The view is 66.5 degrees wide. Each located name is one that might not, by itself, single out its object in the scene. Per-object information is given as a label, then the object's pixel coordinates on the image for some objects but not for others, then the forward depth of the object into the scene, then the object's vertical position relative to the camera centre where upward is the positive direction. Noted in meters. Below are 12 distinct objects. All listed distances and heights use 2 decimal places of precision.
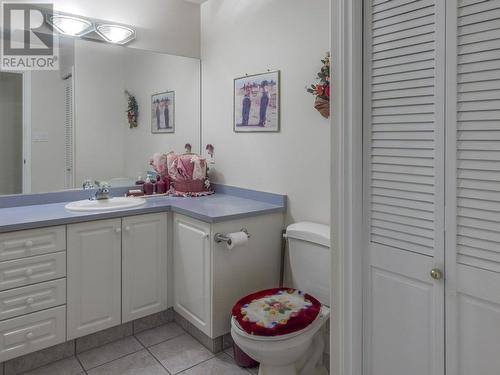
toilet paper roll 2.12 -0.35
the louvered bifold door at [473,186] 1.08 -0.02
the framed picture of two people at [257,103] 2.42 +0.50
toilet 1.71 -0.65
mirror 2.41 +0.43
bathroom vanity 2.01 -0.52
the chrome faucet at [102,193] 2.56 -0.11
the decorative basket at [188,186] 2.82 -0.07
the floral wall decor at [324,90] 2.01 +0.46
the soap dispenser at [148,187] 2.87 -0.08
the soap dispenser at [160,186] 2.91 -0.07
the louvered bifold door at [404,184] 1.20 -0.02
